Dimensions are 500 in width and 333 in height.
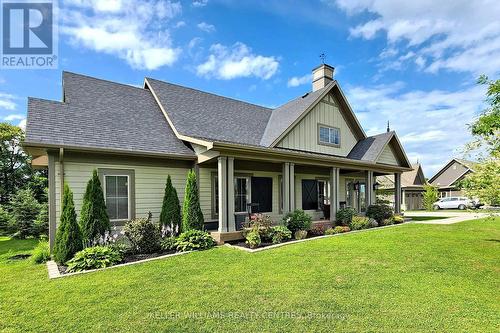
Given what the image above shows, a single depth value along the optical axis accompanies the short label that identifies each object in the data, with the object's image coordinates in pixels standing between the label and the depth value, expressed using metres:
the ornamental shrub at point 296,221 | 10.12
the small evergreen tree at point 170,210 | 8.88
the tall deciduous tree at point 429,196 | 27.31
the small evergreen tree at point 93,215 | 7.35
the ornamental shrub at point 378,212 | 13.69
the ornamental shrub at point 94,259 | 6.29
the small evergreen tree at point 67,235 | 6.85
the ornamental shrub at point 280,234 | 8.98
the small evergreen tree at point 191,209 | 8.86
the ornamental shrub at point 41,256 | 7.26
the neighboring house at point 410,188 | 29.78
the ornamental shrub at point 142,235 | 7.79
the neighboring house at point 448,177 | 33.31
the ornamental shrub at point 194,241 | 7.94
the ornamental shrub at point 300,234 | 9.69
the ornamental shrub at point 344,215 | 12.13
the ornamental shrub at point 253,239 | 8.32
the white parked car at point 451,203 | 27.30
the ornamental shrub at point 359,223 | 11.83
